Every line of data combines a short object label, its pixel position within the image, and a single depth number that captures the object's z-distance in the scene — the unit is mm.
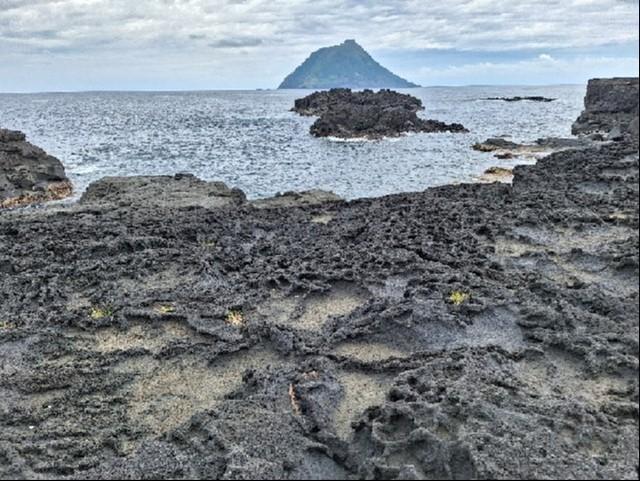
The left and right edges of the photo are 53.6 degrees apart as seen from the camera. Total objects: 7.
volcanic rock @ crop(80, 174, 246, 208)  26922
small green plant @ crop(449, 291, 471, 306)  12087
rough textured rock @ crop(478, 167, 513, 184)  36250
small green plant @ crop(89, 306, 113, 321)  13636
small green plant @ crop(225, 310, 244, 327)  12930
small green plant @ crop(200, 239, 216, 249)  18481
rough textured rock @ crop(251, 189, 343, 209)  27141
